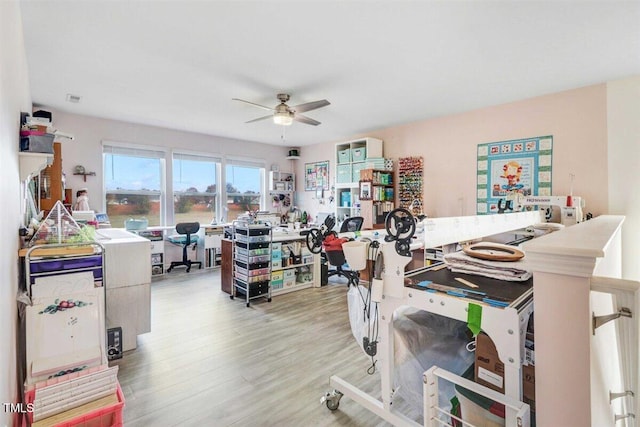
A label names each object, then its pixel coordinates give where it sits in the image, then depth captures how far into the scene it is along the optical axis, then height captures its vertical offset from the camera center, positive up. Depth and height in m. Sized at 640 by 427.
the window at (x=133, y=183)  5.12 +0.54
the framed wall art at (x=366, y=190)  5.10 +0.36
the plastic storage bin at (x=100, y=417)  1.41 -0.99
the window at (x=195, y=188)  5.82 +0.49
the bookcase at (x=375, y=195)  5.12 +0.28
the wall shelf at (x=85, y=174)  4.75 +0.63
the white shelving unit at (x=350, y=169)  5.44 +0.82
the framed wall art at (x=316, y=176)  6.66 +0.83
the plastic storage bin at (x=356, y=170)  5.50 +0.78
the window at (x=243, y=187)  6.50 +0.57
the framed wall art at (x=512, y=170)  3.76 +0.54
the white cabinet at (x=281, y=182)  7.06 +0.73
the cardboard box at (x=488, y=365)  1.18 -0.63
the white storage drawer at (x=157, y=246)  5.19 -0.58
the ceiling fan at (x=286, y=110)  3.40 +1.19
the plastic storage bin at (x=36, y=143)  1.90 +0.46
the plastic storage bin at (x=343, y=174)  5.71 +0.73
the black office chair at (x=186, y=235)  5.23 -0.41
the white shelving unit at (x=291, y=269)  3.97 -0.81
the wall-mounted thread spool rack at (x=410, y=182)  4.98 +0.50
